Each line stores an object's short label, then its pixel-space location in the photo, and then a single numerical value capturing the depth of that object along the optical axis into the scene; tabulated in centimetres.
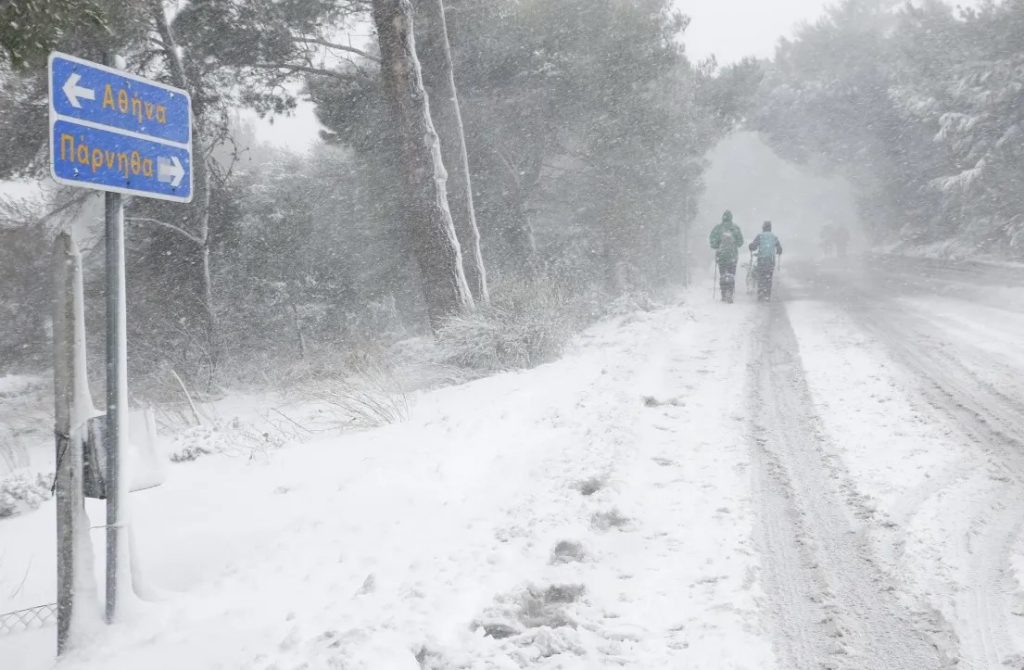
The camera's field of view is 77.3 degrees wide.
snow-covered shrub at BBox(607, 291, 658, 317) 1326
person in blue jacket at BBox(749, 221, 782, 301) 1406
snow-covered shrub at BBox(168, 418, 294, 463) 548
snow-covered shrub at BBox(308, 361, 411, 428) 577
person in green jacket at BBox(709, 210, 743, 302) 1457
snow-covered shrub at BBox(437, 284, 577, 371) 798
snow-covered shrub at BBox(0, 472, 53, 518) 474
